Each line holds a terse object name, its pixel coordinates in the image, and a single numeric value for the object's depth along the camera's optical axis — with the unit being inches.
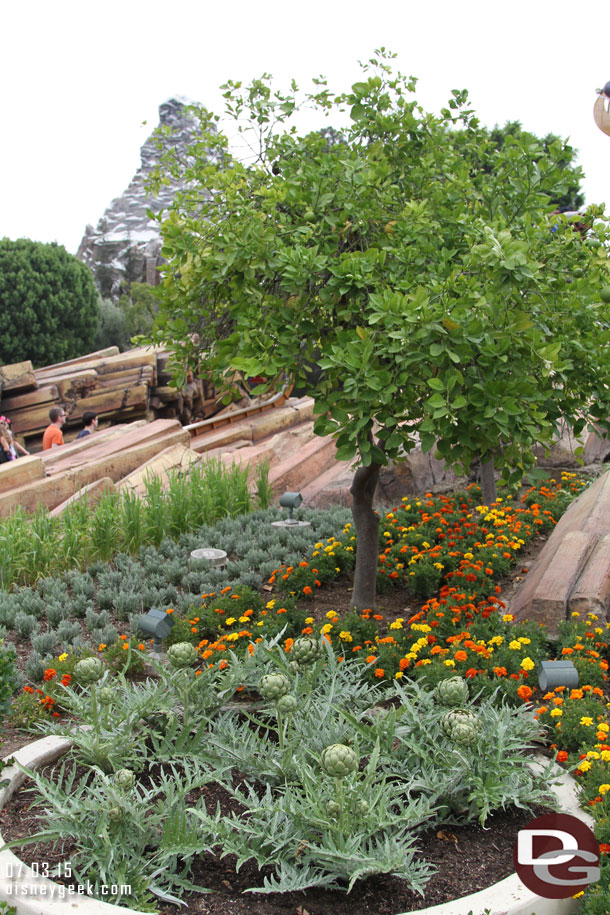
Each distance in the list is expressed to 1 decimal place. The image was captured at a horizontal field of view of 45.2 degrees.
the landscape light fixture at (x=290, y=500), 243.3
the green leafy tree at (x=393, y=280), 126.5
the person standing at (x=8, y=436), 410.5
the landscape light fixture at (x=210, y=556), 217.9
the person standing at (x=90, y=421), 491.8
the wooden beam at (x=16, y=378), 525.3
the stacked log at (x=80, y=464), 308.2
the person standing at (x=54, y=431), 402.3
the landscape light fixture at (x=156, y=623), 142.9
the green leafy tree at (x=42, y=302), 742.5
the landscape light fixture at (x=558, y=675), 117.6
